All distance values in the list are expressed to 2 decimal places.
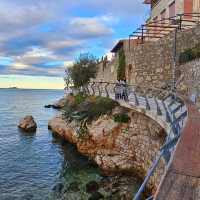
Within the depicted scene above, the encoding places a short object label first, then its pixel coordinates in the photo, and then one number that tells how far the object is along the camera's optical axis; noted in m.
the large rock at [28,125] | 25.68
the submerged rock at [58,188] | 11.44
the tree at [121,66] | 21.46
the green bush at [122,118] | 13.50
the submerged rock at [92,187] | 11.08
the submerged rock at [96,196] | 10.43
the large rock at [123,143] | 11.53
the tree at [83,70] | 30.97
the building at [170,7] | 18.22
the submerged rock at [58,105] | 48.56
